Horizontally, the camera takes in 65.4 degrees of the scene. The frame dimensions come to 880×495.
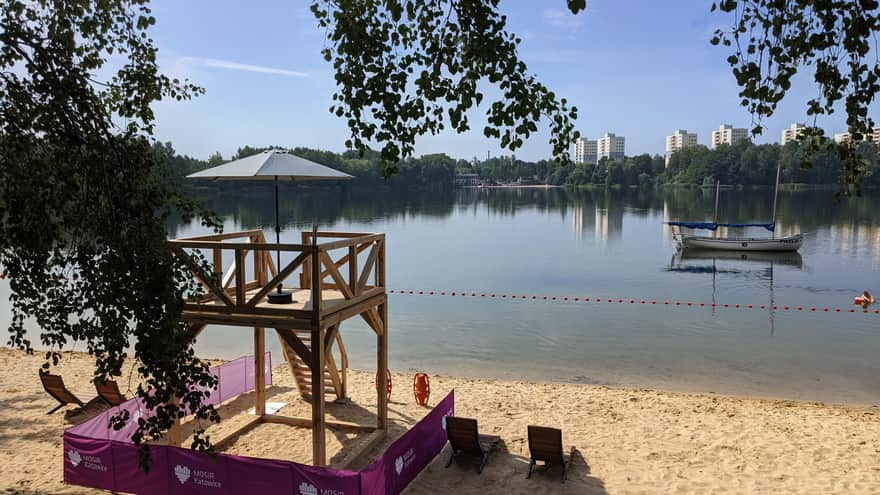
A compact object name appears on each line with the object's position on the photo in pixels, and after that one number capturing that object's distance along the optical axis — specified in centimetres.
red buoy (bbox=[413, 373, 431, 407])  1402
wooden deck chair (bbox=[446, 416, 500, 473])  1038
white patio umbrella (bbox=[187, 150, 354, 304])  1025
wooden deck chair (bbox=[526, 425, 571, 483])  1016
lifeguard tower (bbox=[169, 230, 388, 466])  936
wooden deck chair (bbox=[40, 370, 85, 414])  1294
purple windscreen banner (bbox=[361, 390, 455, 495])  860
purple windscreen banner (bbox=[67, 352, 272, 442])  1017
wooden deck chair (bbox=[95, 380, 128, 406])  1280
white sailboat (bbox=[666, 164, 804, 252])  4784
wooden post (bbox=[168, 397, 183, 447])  1050
